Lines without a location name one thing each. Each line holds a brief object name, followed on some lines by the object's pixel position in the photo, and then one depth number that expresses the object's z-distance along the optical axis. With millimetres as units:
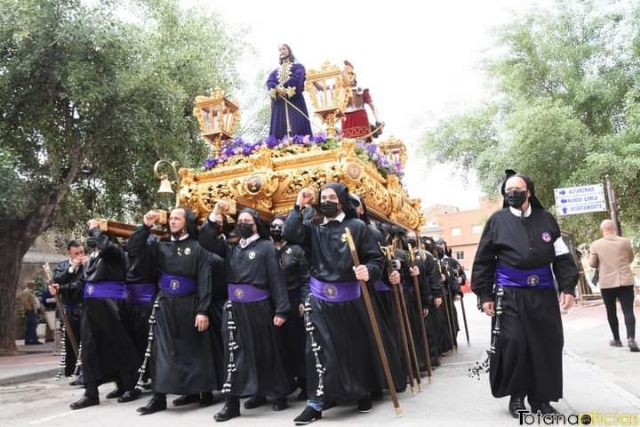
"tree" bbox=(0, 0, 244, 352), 11461
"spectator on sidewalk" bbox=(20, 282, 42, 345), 16266
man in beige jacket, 8109
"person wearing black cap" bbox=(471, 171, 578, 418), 4500
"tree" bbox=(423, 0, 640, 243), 17672
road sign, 12008
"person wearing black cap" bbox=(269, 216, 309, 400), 5954
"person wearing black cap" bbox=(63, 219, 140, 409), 6020
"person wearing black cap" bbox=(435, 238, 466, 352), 9664
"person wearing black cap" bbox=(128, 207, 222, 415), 5512
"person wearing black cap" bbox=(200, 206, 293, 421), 5277
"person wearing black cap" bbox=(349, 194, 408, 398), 5383
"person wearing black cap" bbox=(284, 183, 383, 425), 4906
